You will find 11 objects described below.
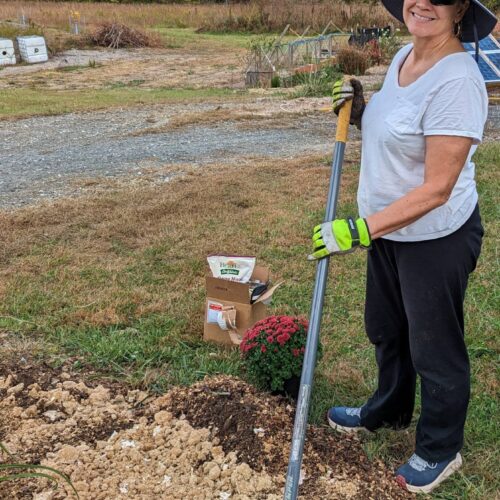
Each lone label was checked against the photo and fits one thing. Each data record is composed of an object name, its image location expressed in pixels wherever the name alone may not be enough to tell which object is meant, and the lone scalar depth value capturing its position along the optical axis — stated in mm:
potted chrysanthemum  2818
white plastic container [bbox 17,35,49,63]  19062
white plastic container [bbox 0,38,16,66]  18516
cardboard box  3307
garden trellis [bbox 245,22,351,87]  14562
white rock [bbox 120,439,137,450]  2498
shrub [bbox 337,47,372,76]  14734
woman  1872
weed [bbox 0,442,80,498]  2217
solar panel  9812
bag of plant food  3432
